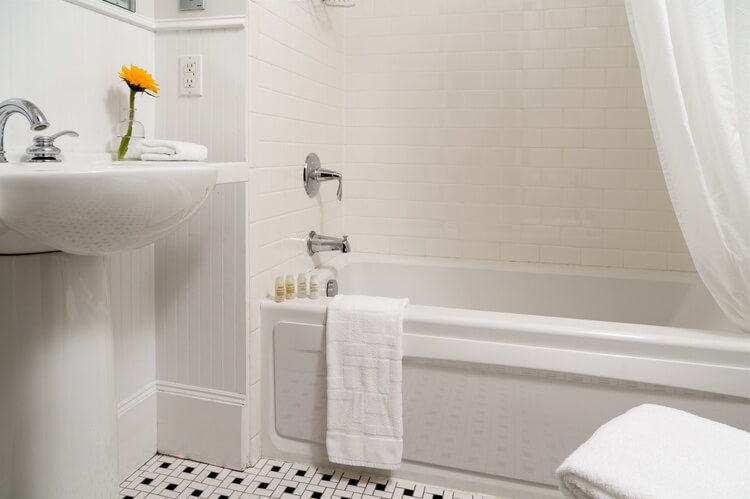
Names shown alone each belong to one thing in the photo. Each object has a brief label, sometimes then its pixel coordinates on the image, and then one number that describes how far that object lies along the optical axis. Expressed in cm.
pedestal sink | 117
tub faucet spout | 252
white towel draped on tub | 191
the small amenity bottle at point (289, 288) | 214
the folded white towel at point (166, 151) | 169
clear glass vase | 183
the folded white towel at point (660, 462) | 93
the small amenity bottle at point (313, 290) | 214
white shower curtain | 160
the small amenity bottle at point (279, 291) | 211
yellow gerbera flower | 176
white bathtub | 169
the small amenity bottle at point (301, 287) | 218
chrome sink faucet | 136
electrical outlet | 204
